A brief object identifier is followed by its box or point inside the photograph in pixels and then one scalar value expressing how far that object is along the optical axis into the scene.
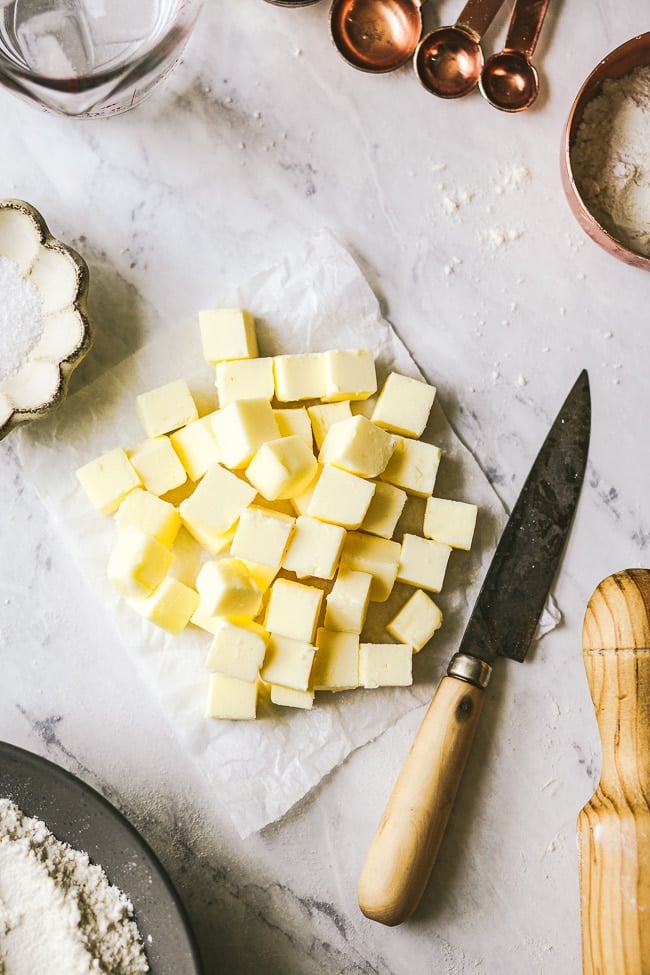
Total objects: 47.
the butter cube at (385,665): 0.60
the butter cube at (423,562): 0.61
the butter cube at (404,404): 0.61
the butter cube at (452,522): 0.61
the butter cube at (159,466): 0.60
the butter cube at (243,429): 0.59
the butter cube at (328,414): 0.61
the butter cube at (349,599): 0.60
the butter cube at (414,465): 0.61
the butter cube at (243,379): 0.61
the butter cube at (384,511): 0.61
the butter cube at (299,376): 0.61
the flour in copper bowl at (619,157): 0.62
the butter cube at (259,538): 0.59
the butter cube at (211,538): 0.60
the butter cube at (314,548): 0.59
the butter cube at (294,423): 0.61
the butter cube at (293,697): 0.60
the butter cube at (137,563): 0.58
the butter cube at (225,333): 0.61
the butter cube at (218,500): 0.59
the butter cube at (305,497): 0.61
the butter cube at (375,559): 0.61
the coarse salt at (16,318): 0.59
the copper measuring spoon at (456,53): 0.62
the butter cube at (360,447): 0.59
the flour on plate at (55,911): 0.56
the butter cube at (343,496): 0.59
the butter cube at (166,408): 0.60
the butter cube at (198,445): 0.61
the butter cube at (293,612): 0.59
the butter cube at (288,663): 0.59
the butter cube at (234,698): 0.59
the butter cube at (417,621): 0.60
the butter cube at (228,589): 0.58
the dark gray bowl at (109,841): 0.56
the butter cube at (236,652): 0.59
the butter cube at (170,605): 0.59
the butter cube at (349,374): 0.60
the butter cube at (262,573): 0.59
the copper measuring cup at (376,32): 0.63
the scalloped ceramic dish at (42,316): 0.59
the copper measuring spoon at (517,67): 0.63
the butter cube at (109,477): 0.60
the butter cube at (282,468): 0.59
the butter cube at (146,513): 0.60
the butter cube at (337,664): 0.60
